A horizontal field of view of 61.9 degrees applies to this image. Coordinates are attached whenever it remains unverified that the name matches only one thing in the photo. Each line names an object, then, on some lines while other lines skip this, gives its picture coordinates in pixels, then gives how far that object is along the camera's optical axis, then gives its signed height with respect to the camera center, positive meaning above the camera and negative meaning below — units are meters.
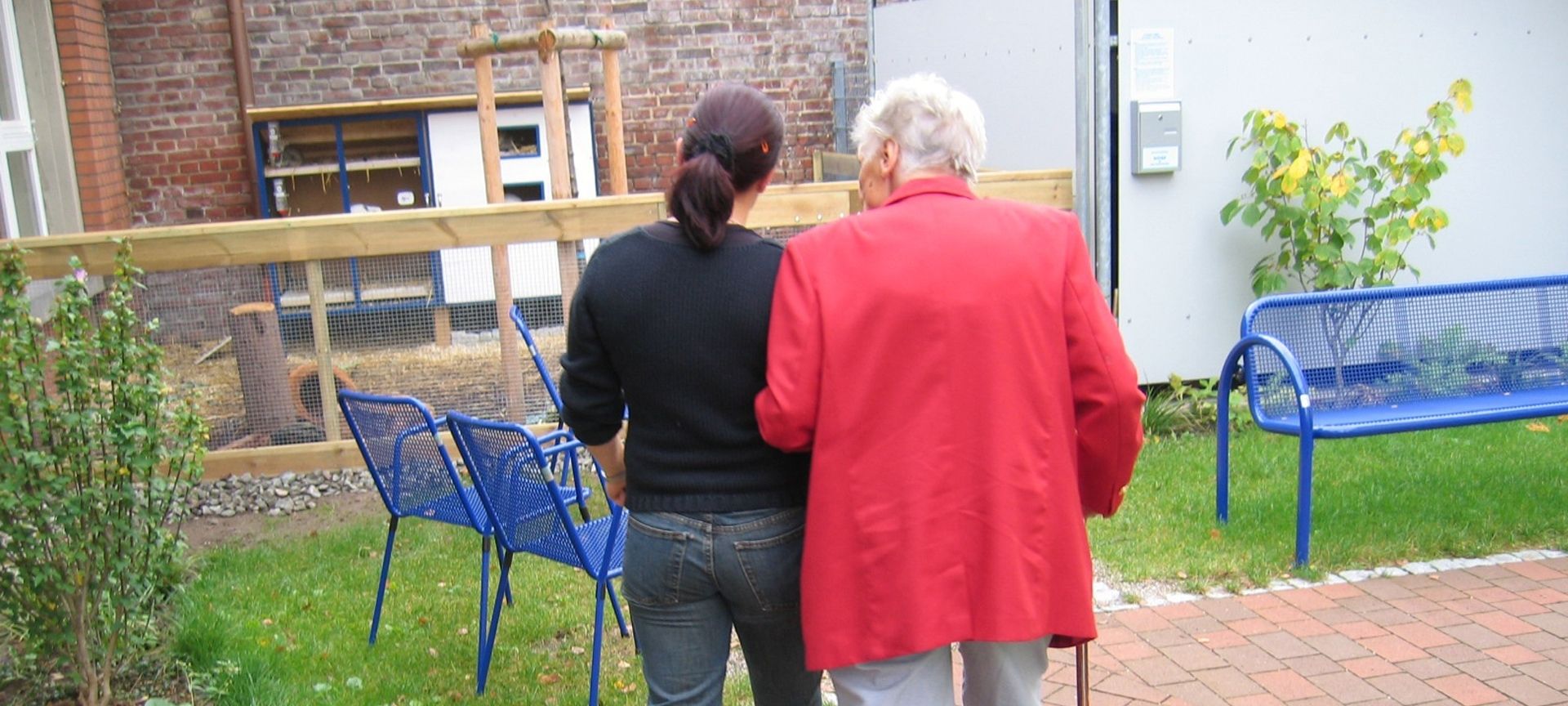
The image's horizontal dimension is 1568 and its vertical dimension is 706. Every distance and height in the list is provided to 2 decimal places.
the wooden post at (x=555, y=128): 6.19 +0.07
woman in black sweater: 2.17 -0.44
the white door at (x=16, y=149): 7.57 +0.12
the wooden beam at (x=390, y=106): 9.43 +0.32
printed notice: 6.30 +0.23
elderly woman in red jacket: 2.08 -0.46
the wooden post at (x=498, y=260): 6.02 -0.52
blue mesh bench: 4.76 -0.96
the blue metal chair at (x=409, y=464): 3.82 -0.94
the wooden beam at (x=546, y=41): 5.96 +0.47
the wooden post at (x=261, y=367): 5.74 -0.93
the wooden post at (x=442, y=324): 5.82 -0.78
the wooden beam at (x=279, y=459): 6.00 -1.38
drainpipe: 9.74 +0.74
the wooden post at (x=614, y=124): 6.59 +0.07
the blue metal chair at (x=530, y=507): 3.40 -0.98
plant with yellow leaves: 6.20 -0.45
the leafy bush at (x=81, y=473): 3.19 -0.76
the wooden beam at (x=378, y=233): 5.75 -0.36
